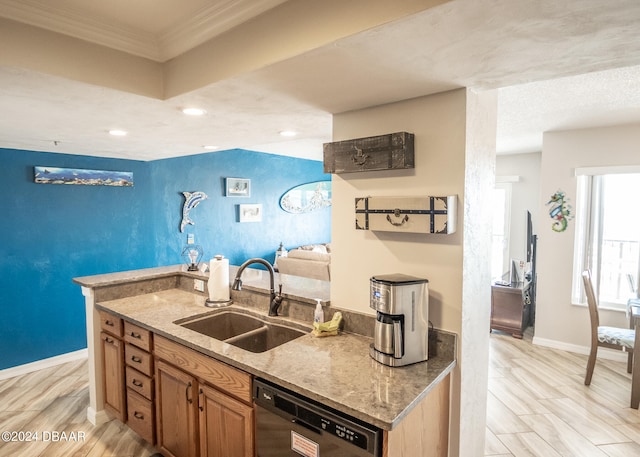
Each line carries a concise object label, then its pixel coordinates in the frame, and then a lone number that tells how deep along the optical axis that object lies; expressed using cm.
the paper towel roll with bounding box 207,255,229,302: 262
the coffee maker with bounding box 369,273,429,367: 157
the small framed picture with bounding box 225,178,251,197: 529
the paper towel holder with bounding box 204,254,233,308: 256
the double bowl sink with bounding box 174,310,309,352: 218
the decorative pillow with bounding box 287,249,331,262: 466
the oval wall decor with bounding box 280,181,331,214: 628
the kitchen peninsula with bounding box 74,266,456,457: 139
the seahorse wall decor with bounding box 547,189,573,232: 393
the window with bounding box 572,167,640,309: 385
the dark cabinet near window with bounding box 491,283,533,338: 443
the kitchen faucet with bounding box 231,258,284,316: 226
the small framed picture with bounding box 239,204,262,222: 552
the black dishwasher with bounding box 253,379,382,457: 127
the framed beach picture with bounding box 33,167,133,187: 358
